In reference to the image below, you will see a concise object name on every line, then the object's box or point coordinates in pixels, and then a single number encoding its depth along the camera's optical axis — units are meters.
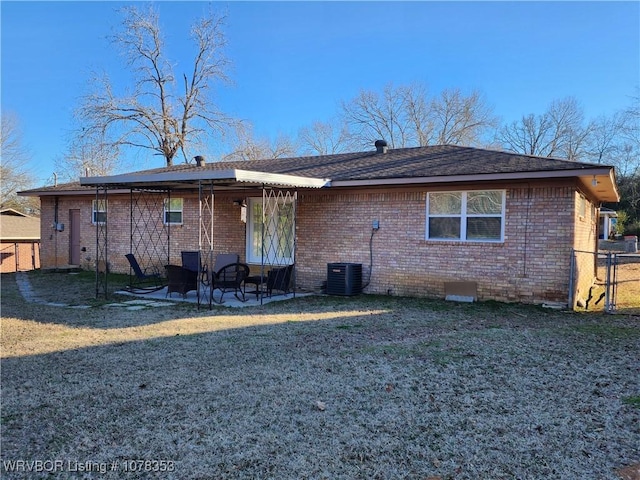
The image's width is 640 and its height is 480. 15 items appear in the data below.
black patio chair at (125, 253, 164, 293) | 11.41
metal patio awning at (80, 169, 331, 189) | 8.64
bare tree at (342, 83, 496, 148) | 37.81
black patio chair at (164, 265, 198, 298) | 10.24
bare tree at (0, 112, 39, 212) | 35.03
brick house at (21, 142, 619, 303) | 9.38
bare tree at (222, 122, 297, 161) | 32.38
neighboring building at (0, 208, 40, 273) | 23.56
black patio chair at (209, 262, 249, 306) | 10.16
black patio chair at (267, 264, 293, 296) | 10.77
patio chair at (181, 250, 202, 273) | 12.77
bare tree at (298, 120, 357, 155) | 39.94
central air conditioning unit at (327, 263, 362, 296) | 10.99
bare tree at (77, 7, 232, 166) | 28.55
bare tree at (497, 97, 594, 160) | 40.75
